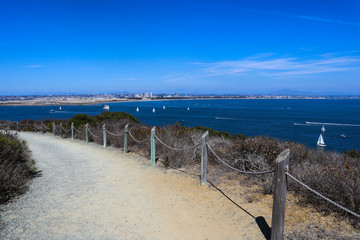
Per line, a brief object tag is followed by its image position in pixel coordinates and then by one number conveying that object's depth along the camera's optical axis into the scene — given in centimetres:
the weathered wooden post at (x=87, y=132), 1509
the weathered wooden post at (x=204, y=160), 685
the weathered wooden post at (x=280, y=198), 387
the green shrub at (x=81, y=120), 1894
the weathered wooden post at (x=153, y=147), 931
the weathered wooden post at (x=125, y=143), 1147
